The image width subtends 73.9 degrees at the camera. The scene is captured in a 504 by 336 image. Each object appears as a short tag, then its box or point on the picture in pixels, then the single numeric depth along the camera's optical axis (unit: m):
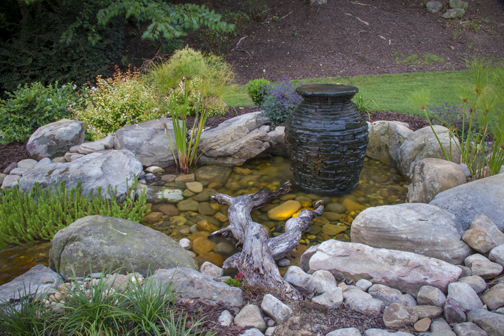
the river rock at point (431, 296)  2.10
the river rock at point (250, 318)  1.94
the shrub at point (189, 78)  4.16
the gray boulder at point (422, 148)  4.00
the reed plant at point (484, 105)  3.24
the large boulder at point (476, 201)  2.79
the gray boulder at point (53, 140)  4.90
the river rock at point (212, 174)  4.56
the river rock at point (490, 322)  1.78
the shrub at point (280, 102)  5.57
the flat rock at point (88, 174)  3.95
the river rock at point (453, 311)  1.94
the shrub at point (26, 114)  5.49
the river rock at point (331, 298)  2.12
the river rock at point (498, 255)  2.35
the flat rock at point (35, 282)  2.18
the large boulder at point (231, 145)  5.00
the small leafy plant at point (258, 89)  6.26
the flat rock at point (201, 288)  2.13
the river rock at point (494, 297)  2.03
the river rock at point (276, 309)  1.99
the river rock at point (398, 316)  1.94
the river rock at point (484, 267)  2.30
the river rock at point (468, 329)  1.80
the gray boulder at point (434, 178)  3.35
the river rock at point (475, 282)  2.20
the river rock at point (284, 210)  3.67
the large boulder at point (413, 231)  2.57
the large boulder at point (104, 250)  2.48
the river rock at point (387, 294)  2.21
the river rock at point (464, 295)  2.06
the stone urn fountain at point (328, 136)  3.61
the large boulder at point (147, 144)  4.88
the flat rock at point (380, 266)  2.33
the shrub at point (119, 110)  5.61
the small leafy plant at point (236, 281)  2.44
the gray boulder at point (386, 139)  4.77
